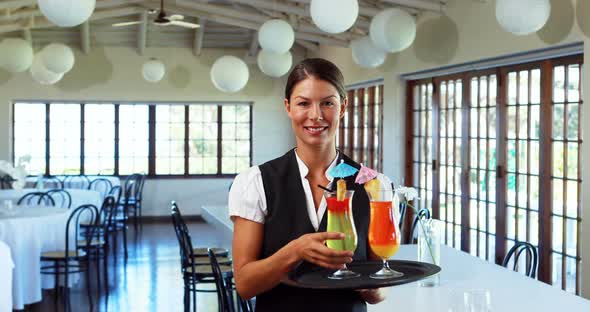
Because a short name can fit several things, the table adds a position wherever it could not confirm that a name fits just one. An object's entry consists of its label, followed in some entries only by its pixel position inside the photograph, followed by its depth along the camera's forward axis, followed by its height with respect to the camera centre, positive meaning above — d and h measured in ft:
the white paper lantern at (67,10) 16.97 +3.09
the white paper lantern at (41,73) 29.99 +3.13
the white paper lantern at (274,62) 26.35 +3.10
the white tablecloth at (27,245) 21.24 -2.39
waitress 5.58 -0.34
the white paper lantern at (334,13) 17.13 +3.07
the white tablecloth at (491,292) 9.76 -1.77
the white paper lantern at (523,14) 15.51 +2.78
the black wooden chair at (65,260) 21.25 -2.80
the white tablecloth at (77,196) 31.09 -1.53
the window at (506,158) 19.72 -0.02
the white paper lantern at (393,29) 19.85 +3.18
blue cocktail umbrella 5.63 -0.10
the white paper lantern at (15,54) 26.86 +3.40
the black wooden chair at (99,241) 23.10 -2.55
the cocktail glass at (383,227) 5.82 -0.51
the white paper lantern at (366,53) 23.90 +3.10
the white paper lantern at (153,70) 36.27 +3.90
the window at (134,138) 42.04 +0.99
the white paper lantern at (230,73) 27.02 +2.79
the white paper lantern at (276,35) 21.61 +3.25
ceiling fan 27.17 +4.65
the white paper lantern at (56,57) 27.55 +3.38
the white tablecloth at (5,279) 17.28 -2.66
